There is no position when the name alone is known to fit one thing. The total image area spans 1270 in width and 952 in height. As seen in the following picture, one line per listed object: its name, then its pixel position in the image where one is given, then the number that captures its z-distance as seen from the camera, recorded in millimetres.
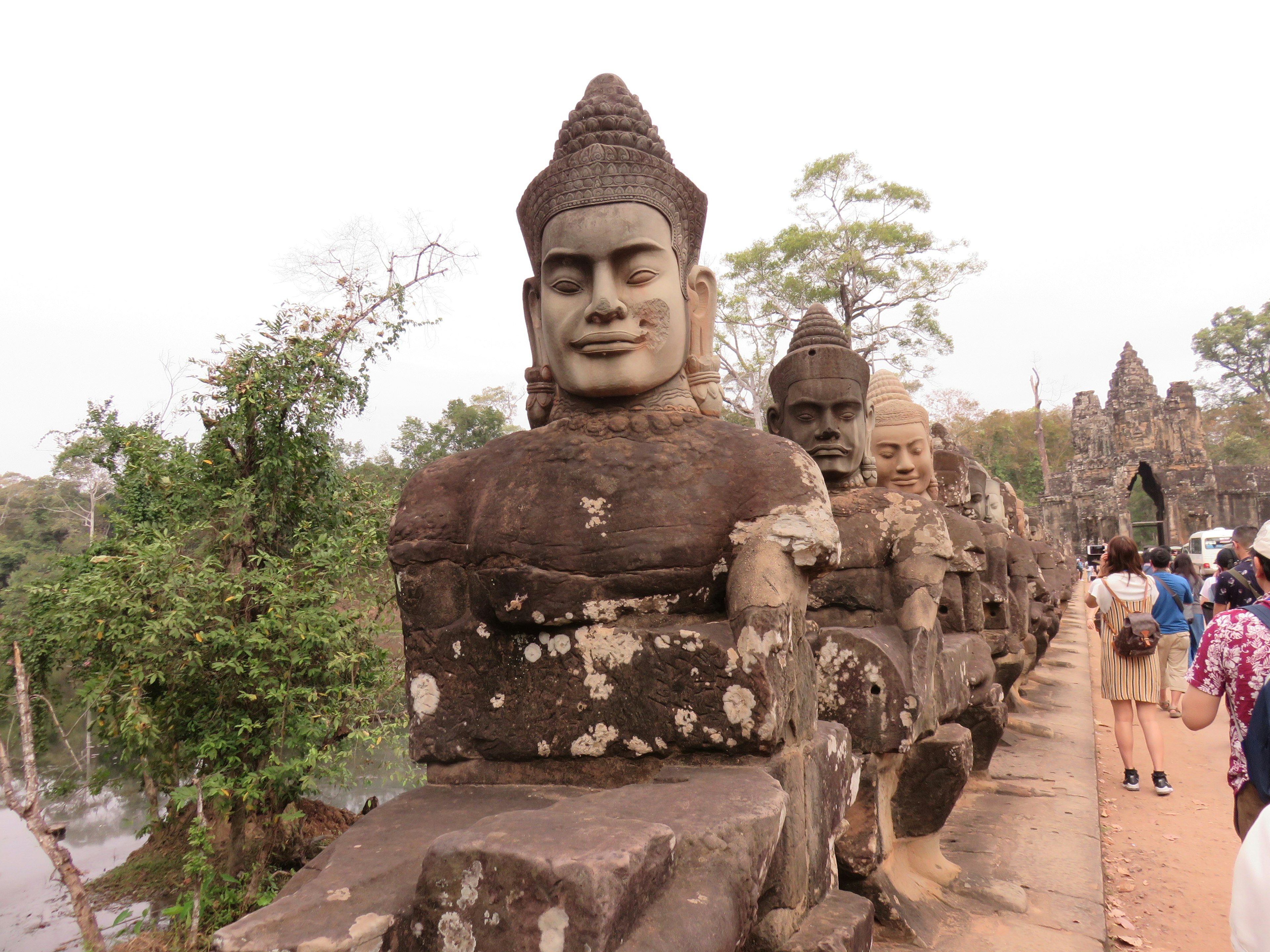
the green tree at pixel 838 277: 19969
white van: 17984
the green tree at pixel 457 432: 20688
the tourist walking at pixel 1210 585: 7746
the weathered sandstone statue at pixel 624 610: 1663
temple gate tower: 29281
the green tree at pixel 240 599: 5199
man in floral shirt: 2816
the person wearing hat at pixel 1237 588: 5688
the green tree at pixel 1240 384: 40281
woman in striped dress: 6062
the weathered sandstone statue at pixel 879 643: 2963
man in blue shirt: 7090
